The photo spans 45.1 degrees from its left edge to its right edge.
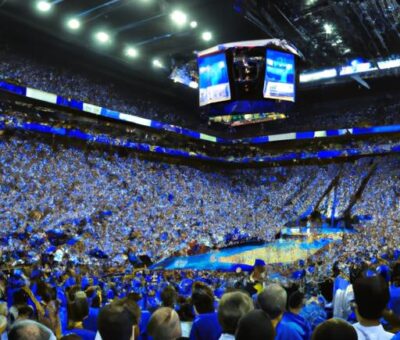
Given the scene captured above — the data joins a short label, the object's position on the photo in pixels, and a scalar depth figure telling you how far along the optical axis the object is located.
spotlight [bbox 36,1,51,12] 16.00
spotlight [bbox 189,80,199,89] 25.38
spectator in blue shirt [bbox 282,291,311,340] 3.56
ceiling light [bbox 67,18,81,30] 17.35
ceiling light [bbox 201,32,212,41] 18.31
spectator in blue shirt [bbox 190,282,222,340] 3.60
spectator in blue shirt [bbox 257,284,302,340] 3.41
